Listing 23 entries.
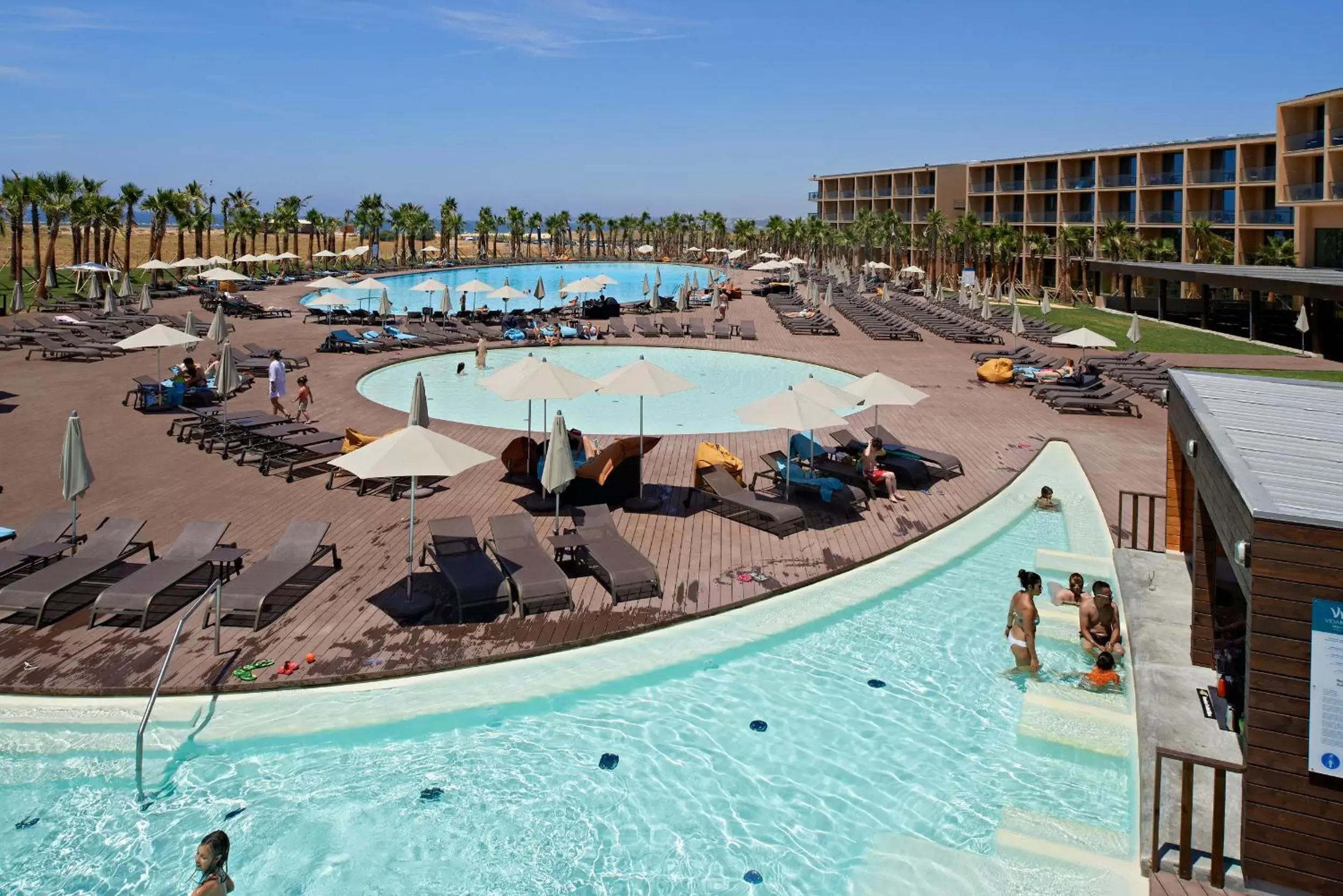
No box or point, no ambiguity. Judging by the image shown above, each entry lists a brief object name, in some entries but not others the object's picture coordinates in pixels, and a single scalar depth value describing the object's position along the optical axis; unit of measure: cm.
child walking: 1705
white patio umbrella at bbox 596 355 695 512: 1255
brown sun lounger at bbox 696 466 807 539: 1161
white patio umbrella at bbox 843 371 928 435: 1335
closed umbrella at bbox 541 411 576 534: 1009
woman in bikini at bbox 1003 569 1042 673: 827
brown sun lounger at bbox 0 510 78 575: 936
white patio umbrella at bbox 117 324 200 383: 1777
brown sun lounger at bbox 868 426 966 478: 1434
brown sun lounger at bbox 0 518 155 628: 852
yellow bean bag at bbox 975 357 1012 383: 2364
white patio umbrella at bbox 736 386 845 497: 1162
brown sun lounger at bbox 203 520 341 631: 859
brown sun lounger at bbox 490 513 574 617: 906
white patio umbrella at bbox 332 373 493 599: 895
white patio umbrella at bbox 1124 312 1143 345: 2516
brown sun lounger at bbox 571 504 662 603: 940
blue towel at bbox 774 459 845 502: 1262
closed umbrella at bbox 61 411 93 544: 933
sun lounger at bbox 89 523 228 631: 839
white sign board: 462
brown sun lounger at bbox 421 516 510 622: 894
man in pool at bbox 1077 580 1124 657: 827
